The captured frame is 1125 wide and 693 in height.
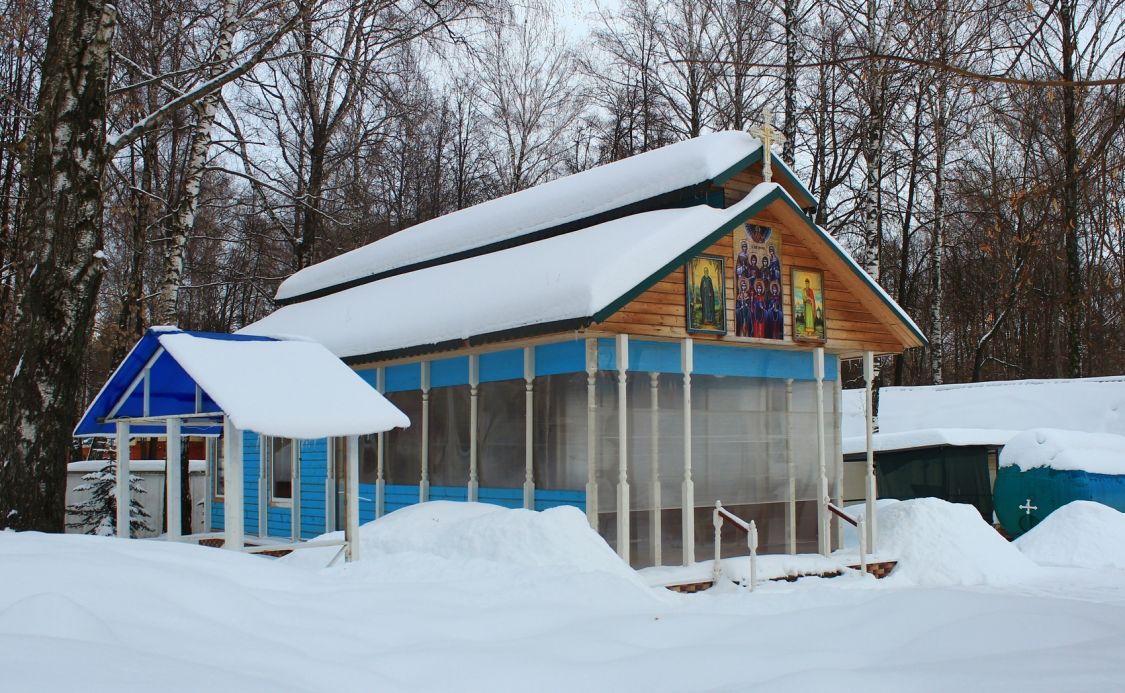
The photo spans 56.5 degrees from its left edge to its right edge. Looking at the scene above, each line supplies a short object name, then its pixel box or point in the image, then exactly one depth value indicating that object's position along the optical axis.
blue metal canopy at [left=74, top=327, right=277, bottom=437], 10.74
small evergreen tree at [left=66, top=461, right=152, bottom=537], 18.54
